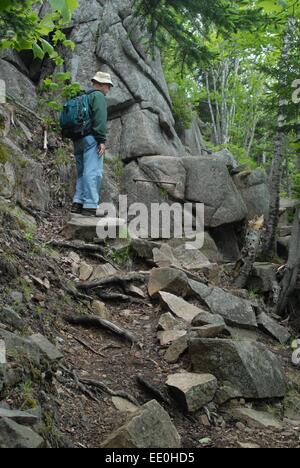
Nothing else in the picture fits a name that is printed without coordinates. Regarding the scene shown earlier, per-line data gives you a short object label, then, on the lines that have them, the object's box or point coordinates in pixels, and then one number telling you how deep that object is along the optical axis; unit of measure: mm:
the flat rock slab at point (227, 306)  7250
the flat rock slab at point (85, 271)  7043
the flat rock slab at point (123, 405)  4184
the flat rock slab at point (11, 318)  4391
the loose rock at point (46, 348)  4236
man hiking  8565
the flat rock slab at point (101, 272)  7119
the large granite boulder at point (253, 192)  12938
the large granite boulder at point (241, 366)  4820
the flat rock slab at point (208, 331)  5550
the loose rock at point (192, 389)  4367
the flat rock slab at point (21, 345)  3891
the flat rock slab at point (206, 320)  6121
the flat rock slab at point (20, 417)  2969
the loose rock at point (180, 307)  6523
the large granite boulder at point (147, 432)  3248
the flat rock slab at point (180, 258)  8430
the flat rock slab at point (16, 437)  2680
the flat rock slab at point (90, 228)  7992
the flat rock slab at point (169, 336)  5766
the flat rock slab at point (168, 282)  7172
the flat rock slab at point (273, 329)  7630
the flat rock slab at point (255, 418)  4355
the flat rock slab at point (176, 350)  5402
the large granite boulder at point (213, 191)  11453
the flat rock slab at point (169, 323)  6118
